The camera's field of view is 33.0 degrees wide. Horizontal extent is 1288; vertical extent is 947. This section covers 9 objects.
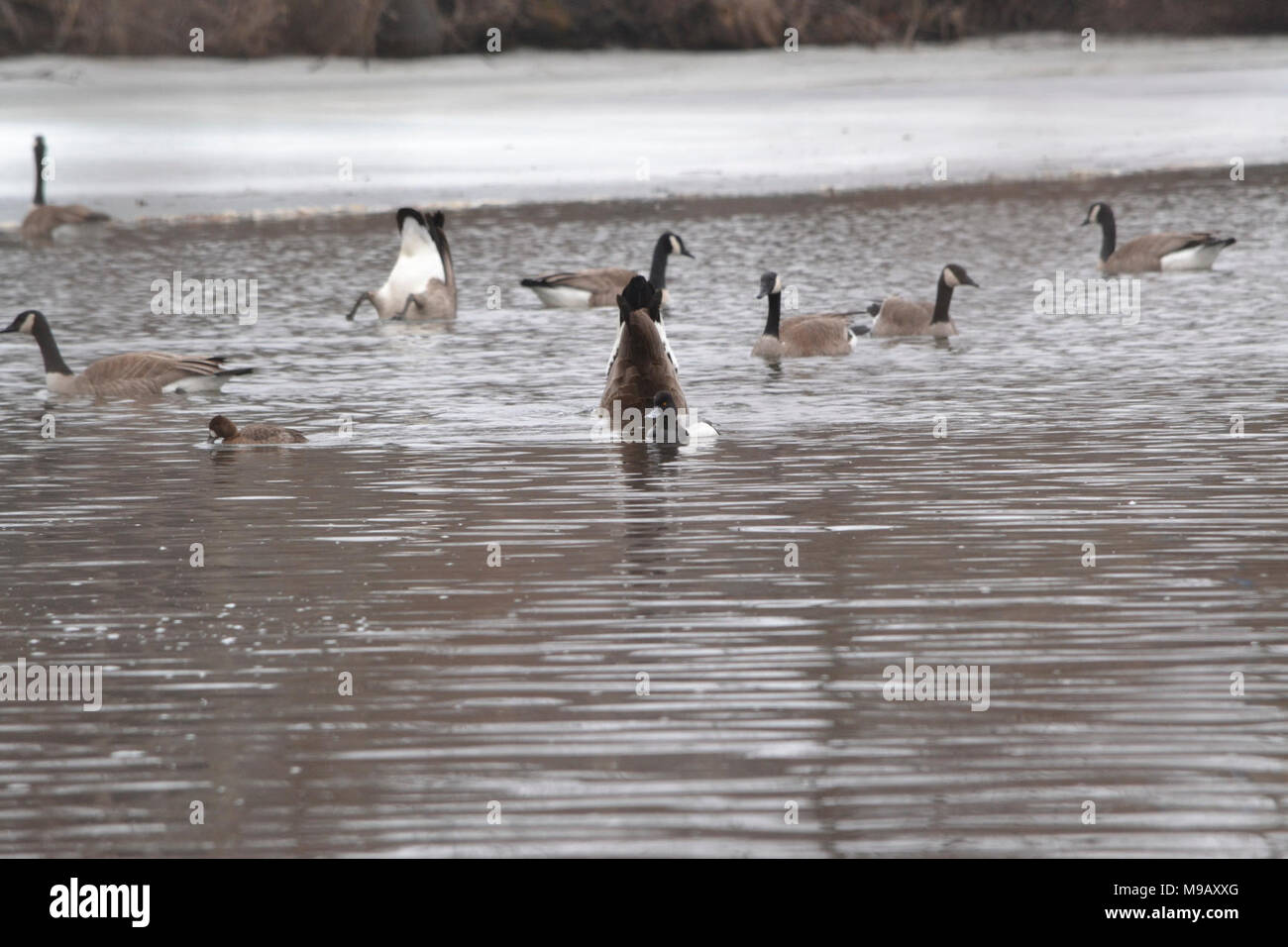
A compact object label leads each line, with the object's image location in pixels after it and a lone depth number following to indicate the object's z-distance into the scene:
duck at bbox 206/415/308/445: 10.53
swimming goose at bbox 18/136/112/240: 22.30
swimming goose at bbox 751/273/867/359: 13.67
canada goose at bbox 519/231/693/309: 16.30
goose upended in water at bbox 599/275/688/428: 10.72
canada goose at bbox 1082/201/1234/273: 17.55
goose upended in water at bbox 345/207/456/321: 16.06
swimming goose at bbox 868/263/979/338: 14.59
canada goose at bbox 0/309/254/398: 12.55
